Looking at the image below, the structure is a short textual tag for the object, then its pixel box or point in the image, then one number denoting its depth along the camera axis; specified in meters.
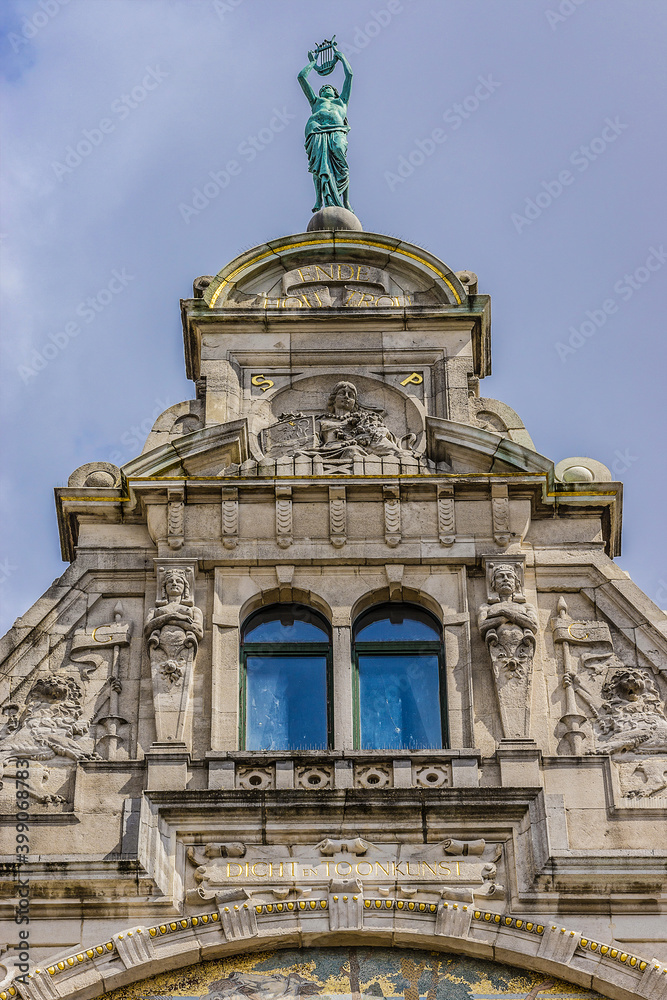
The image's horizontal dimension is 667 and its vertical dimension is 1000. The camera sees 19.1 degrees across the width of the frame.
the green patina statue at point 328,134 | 27.86
